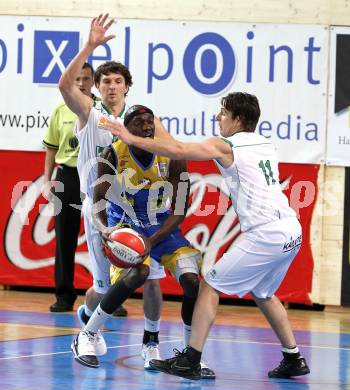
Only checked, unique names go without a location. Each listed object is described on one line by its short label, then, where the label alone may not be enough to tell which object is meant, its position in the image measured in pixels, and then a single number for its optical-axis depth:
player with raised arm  13.84
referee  19.73
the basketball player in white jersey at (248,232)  13.15
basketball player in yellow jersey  13.71
